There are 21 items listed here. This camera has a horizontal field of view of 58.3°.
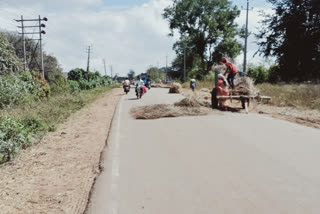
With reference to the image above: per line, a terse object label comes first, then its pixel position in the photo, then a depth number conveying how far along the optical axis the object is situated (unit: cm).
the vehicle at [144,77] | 4147
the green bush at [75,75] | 5444
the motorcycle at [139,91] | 2275
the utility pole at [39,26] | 3419
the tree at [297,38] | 2692
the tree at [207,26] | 5772
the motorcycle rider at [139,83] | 2282
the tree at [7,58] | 1717
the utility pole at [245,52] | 2702
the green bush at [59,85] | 2827
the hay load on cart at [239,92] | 1315
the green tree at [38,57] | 4900
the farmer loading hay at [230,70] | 1340
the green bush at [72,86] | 3668
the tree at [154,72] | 11344
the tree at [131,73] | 13918
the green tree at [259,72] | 3894
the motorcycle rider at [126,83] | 3175
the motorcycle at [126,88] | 3144
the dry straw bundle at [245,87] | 1326
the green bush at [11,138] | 648
